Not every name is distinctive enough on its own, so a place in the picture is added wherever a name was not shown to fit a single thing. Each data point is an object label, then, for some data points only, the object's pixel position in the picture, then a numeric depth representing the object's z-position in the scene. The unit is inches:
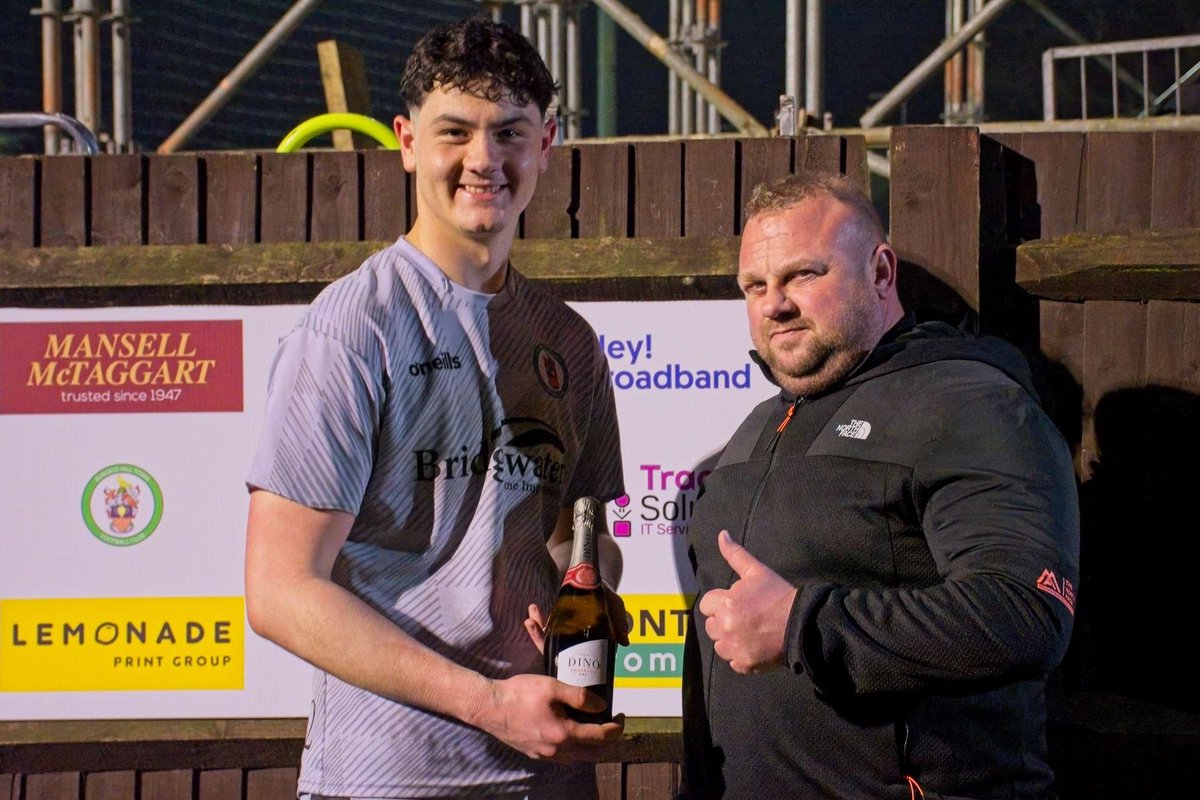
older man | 109.7
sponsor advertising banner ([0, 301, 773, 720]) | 179.8
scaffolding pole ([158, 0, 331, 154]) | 328.5
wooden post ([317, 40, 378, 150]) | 231.0
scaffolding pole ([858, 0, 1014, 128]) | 324.8
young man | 114.3
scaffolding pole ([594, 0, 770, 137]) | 288.2
